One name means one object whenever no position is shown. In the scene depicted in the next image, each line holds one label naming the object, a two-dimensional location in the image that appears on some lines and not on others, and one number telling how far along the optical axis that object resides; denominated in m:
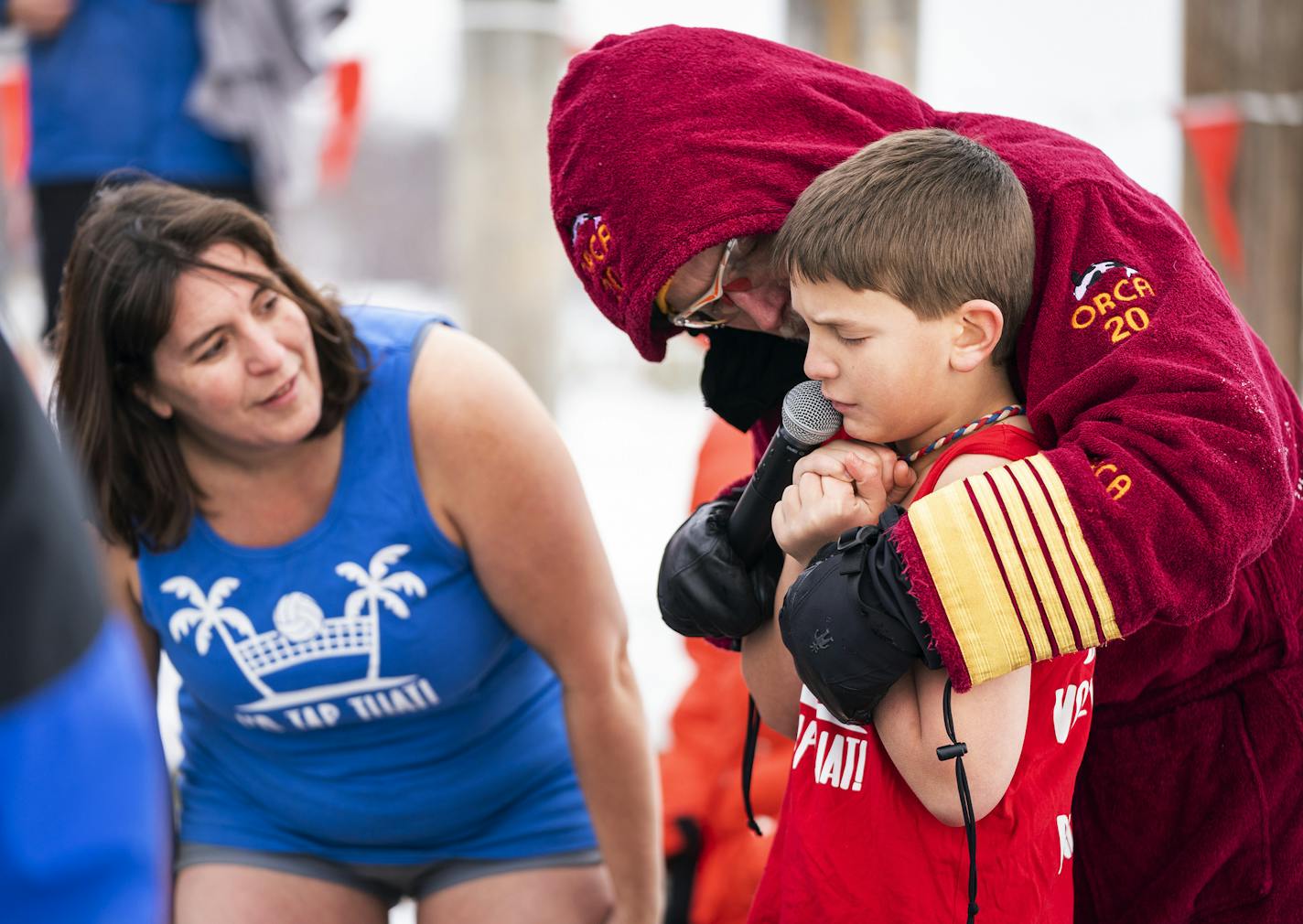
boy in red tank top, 2.61
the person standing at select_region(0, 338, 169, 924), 1.57
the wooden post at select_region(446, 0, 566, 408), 8.02
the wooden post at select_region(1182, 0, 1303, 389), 7.78
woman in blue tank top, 4.12
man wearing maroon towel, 2.40
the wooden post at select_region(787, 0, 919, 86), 8.27
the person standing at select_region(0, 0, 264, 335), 6.29
